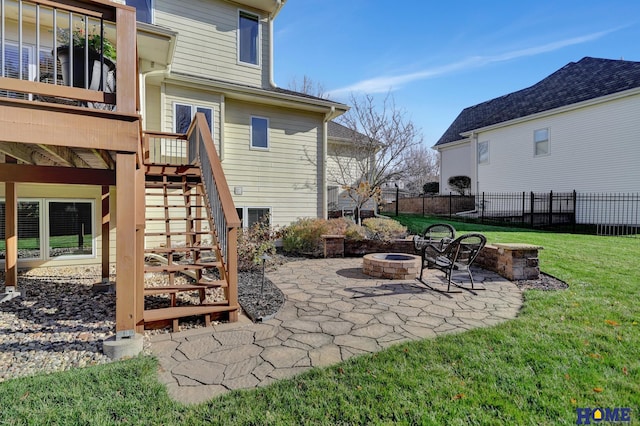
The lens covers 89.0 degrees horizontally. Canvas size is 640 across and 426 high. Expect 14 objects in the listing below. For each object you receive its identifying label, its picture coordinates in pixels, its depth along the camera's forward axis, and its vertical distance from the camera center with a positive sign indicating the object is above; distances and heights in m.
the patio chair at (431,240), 6.19 -0.73
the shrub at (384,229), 8.75 -0.67
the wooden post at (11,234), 5.07 -0.48
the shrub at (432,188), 24.42 +1.30
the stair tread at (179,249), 4.29 -0.61
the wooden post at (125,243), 3.15 -0.38
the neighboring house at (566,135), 13.00 +3.33
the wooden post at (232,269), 3.90 -0.78
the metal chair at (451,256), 5.09 -0.89
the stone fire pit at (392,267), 6.18 -1.20
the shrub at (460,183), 20.45 +1.40
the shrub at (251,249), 6.82 -0.96
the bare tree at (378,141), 13.34 +2.68
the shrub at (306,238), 8.80 -0.91
